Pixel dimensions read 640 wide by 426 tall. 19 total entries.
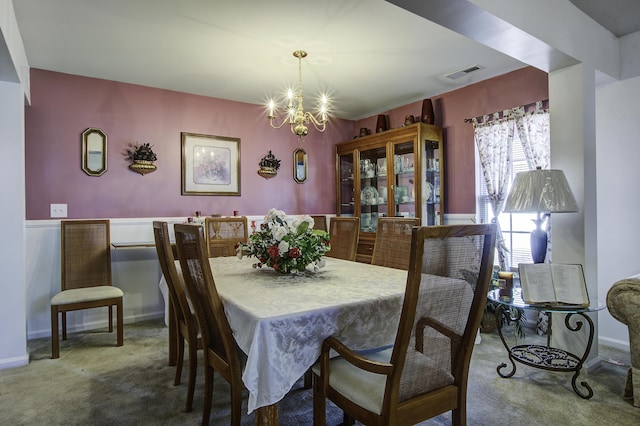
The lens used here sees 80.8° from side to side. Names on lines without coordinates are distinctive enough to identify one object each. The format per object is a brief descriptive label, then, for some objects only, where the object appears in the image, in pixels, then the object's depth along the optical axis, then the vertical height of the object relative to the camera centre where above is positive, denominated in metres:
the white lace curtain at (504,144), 3.28 +0.63
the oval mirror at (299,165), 4.90 +0.63
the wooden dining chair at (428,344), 1.13 -0.45
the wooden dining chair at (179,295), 1.99 -0.44
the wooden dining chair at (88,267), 3.07 -0.48
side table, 2.14 -0.94
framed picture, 4.12 +0.55
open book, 2.20 -0.44
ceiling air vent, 3.45 +1.33
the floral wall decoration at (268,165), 4.57 +0.59
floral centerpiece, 2.06 -0.18
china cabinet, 4.02 +0.42
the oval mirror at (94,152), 3.59 +0.61
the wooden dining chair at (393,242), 2.54 -0.21
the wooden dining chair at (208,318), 1.52 -0.46
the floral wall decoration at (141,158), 3.77 +0.57
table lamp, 2.32 +0.09
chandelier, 2.93 +0.81
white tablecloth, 1.32 -0.41
